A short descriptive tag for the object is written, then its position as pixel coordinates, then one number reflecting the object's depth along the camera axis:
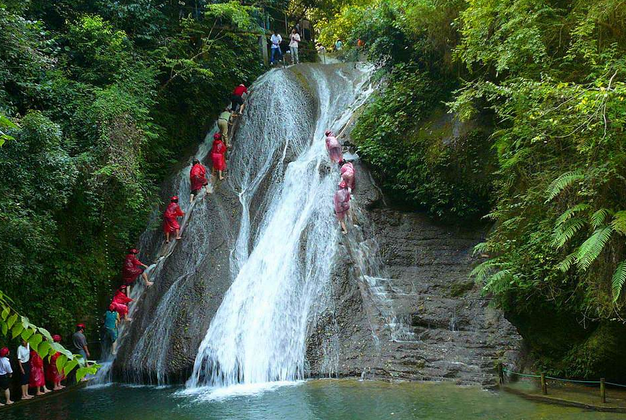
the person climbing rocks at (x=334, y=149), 18.11
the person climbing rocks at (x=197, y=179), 18.52
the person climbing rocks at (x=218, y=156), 19.39
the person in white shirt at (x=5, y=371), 12.02
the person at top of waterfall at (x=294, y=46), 27.06
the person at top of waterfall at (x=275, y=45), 26.67
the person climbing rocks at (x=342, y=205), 15.95
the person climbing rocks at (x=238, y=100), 21.88
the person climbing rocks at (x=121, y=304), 15.51
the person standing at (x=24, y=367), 12.62
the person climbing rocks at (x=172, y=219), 17.34
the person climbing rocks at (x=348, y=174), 16.83
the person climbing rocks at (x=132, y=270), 16.56
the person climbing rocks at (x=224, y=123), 20.72
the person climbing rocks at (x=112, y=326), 14.98
